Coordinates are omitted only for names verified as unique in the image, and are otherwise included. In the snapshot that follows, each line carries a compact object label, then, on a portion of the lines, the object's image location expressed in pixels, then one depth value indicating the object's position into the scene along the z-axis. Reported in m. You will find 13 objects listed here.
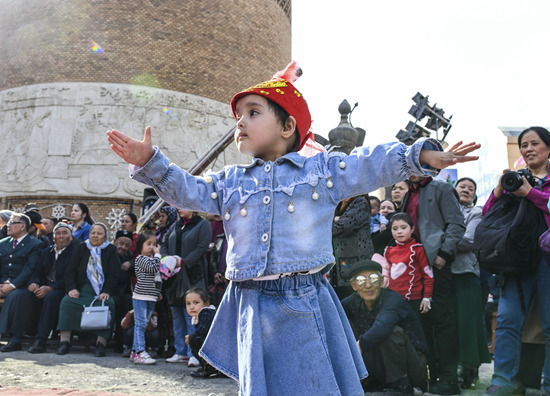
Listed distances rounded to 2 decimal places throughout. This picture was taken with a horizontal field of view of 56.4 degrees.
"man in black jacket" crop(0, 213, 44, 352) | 6.72
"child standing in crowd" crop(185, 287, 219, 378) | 4.67
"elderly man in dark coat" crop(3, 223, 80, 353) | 6.33
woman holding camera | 3.63
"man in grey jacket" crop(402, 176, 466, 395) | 4.17
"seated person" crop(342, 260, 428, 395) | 3.90
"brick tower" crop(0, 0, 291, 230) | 20.22
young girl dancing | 1.78
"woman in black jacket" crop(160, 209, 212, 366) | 5.80
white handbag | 6.01
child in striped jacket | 5.90
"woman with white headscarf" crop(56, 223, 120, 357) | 6.21
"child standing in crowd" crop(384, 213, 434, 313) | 4.36
